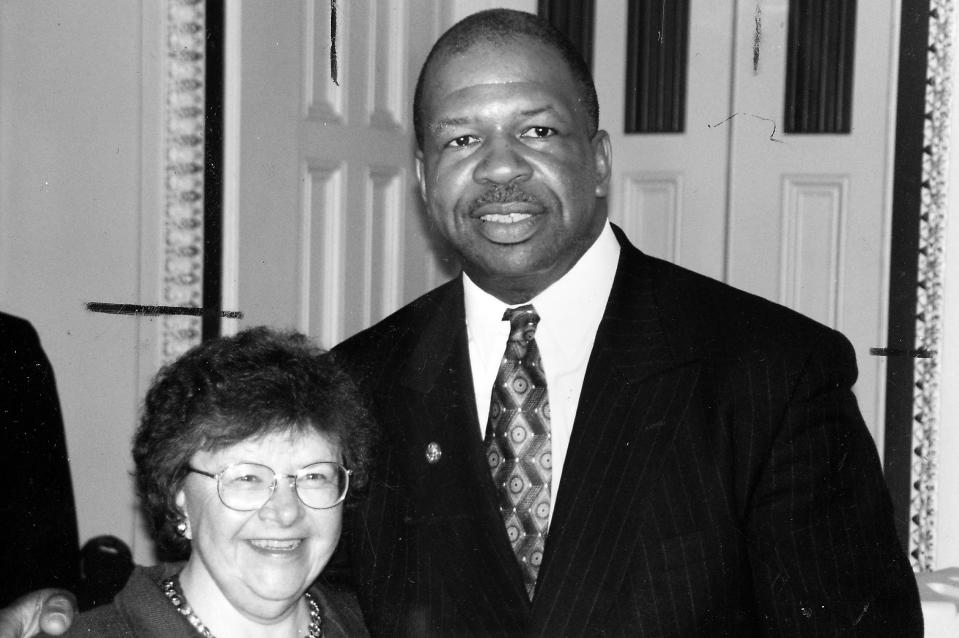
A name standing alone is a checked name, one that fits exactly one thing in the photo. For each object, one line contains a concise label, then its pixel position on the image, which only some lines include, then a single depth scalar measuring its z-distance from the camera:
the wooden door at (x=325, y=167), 2.92
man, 1.58
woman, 1.50
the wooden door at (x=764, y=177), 3.25
